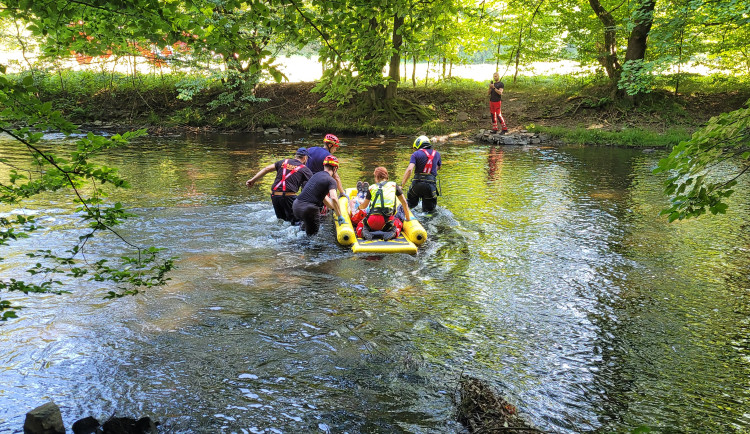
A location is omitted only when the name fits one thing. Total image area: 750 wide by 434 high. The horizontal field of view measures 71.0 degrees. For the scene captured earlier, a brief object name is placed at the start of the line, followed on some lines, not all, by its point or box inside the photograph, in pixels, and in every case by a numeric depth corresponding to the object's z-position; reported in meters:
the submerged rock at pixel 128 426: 3.87
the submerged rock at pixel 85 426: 3.98
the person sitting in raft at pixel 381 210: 8.91
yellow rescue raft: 8.52
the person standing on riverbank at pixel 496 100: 21.12
